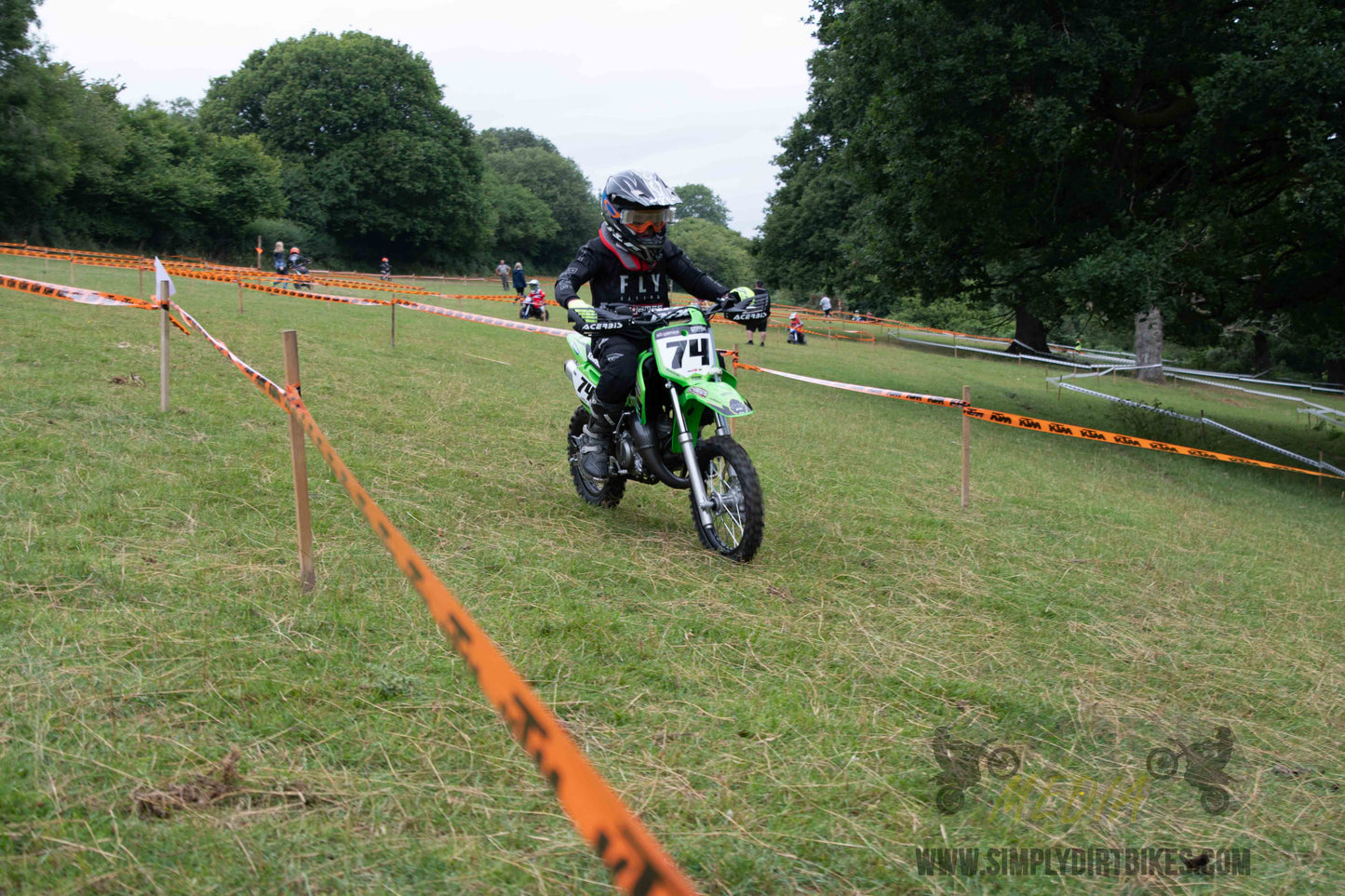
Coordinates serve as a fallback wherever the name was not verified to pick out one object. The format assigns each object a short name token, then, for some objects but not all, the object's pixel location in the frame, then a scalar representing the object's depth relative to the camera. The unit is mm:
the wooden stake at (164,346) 7891
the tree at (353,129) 59625
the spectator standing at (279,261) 34828
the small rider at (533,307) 28312
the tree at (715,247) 95988
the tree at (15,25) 39531
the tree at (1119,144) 12961
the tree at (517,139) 116875
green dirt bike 5672
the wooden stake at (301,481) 4289
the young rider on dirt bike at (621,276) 6184
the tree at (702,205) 177875
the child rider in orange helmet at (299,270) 29047
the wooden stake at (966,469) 8484
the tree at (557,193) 86625
